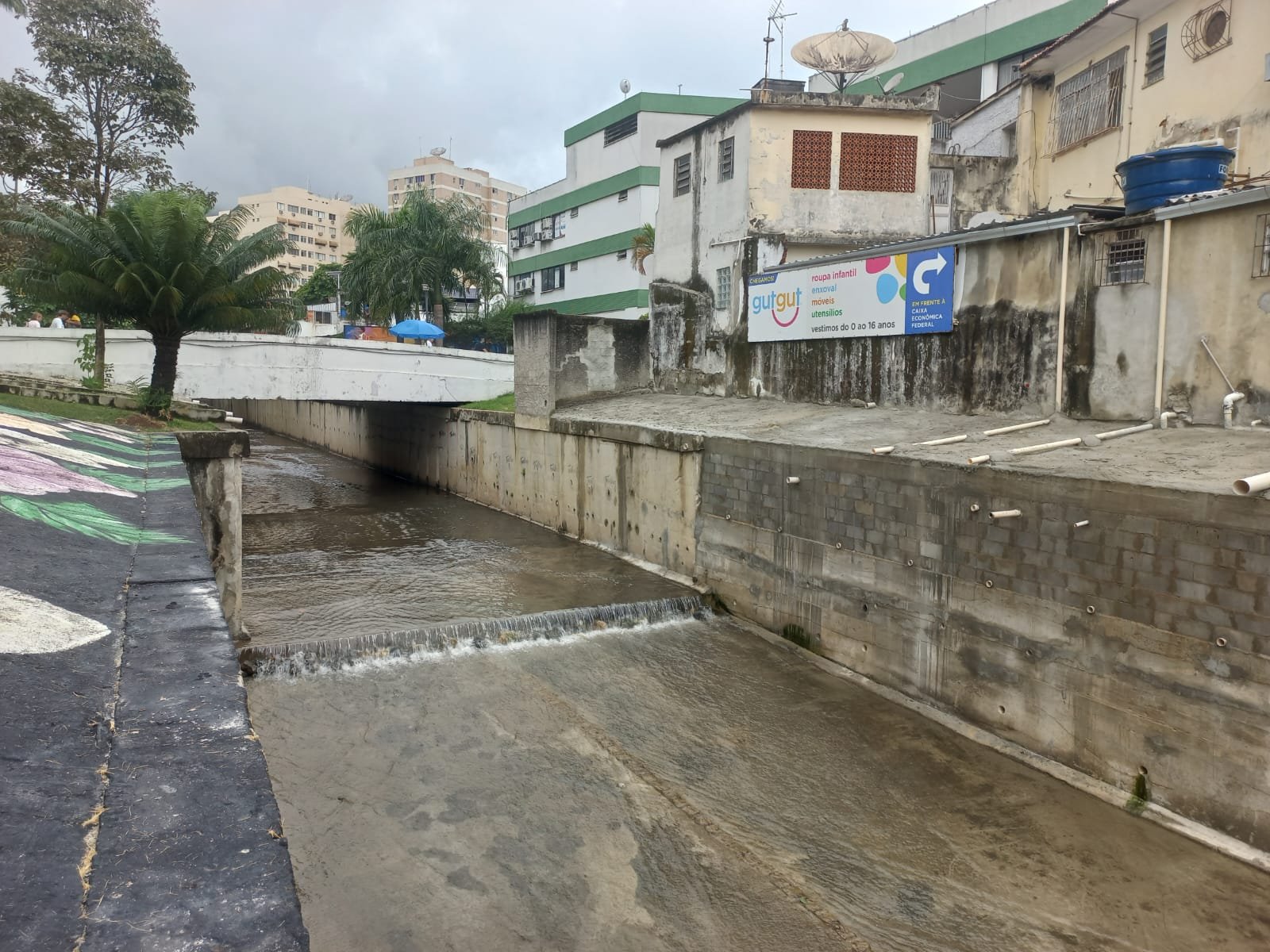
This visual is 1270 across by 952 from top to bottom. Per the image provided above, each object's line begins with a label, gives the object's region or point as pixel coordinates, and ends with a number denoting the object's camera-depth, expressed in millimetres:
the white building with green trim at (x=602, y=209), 33156
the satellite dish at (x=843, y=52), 19016
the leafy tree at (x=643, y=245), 29156
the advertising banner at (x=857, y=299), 12930
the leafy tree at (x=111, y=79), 21969
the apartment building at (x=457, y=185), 86812
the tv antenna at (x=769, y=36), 22250
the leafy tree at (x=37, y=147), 20281
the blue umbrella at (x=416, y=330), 29156
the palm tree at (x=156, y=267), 15227
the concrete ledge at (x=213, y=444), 9766
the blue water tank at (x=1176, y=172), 9953
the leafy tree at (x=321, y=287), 61000
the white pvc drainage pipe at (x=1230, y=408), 9125
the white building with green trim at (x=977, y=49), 22469
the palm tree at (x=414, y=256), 34534
